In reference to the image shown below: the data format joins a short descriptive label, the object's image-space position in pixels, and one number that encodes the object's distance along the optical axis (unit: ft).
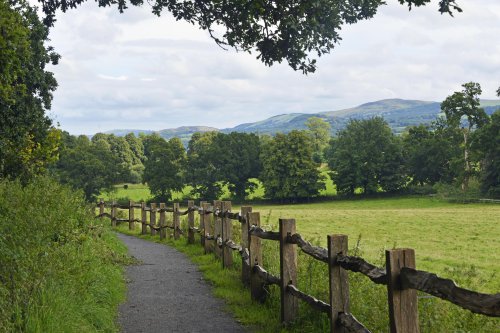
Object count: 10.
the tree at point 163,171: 287.28
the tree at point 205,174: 296.71
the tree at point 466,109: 254.06
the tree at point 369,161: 287.89
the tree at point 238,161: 298.35
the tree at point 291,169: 281.95
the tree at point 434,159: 283.79
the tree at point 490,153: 237.04
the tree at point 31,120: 80.94
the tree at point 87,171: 281.33
